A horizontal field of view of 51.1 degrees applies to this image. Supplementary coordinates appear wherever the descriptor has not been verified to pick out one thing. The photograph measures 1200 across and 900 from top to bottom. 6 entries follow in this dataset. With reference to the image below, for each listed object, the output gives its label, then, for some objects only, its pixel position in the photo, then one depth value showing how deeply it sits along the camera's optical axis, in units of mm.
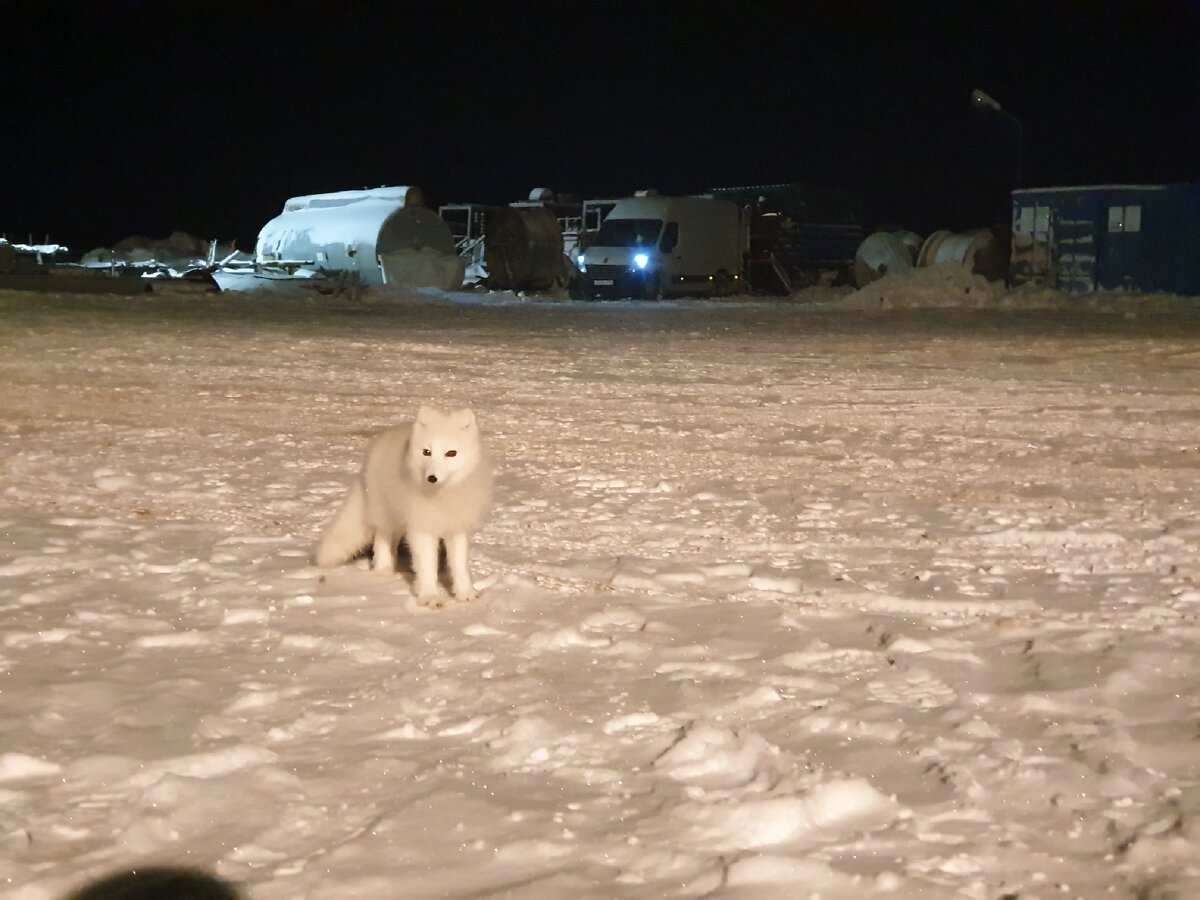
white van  31062
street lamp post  39250
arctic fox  4723
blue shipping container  31875
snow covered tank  30828
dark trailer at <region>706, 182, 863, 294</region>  35469
